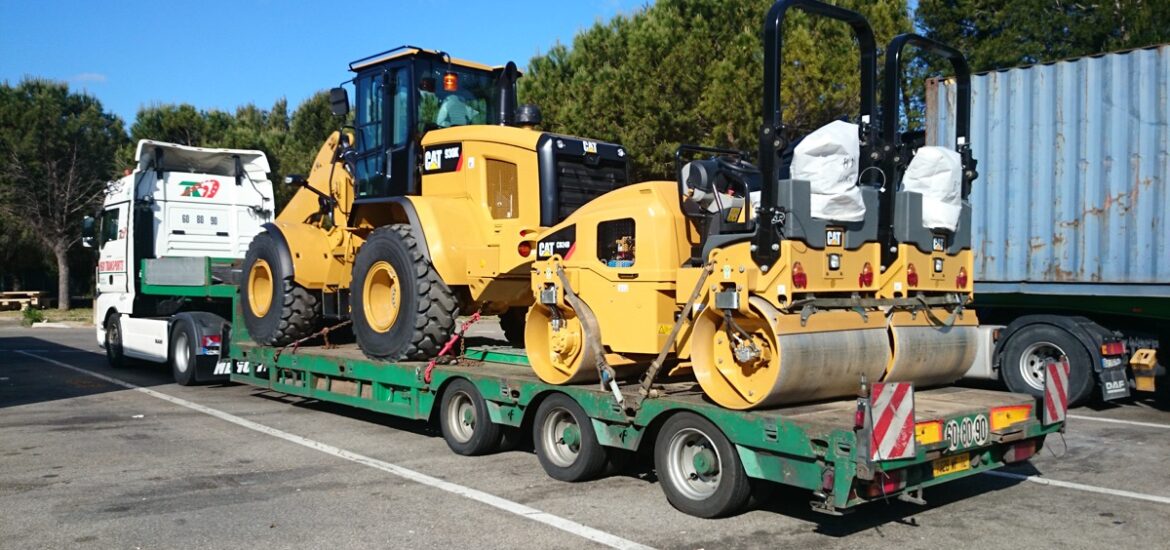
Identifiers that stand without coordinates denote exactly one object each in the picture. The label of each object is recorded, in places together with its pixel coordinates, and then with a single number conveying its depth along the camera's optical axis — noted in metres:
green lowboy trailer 5.59
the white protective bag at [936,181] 7.19
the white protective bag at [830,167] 6.35
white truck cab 15.15
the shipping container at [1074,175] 11.09
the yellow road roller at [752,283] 6.26
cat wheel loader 9.27
